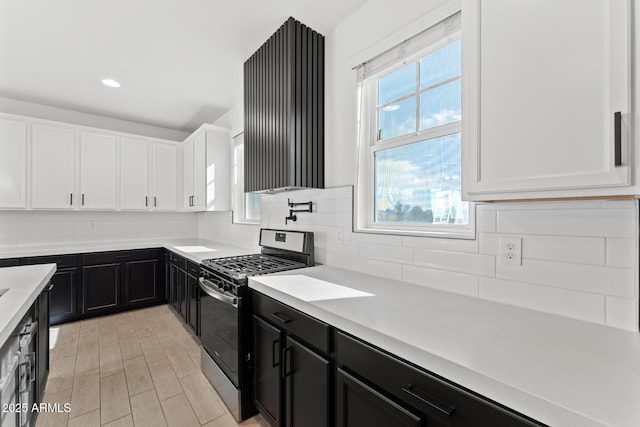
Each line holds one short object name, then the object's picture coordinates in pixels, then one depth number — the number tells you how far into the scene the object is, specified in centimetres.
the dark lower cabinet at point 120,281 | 328
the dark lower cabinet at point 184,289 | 265
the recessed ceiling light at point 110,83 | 285
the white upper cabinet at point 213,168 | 354
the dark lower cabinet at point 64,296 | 308
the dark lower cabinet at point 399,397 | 71
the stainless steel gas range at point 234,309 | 173
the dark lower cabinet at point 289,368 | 121
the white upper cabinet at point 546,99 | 78
